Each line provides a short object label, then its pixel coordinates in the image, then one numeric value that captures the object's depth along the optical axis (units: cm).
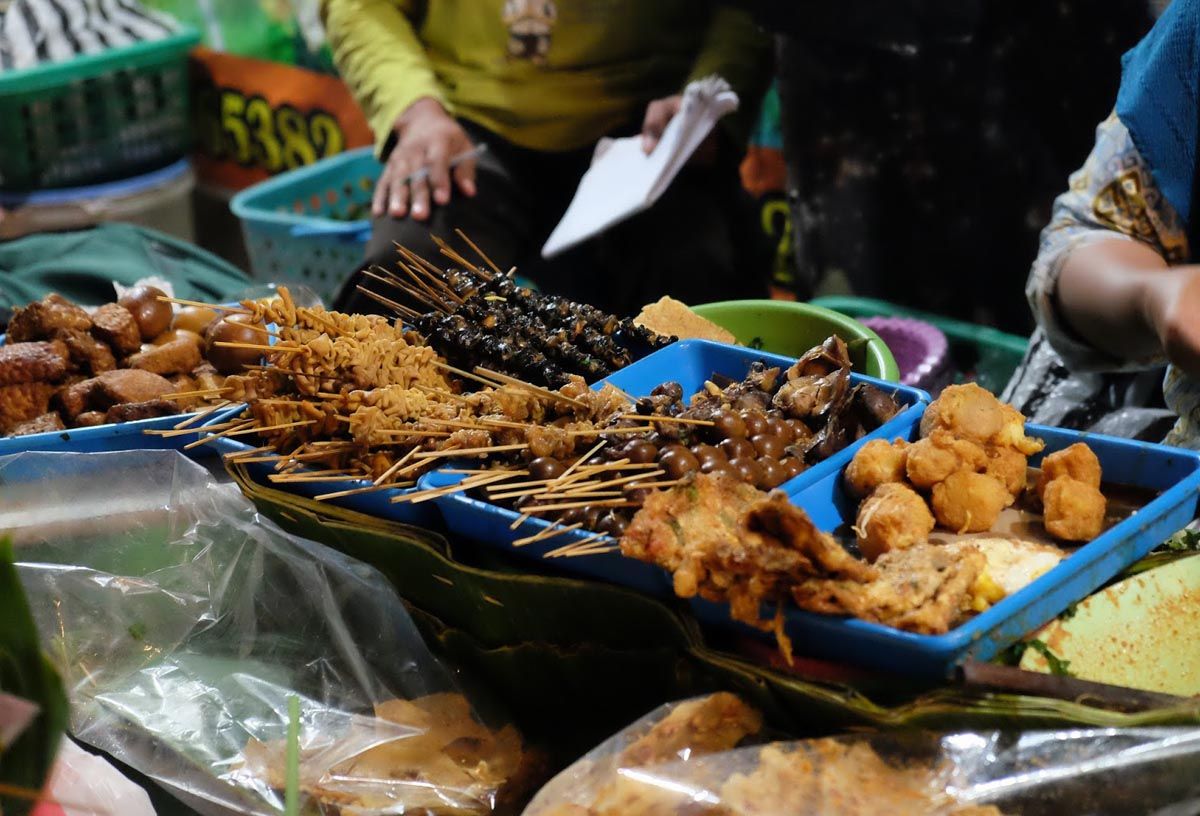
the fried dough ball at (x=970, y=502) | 150
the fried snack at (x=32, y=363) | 225
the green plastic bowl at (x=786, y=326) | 219
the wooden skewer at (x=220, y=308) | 195
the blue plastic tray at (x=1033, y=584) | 125
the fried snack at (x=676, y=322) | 217
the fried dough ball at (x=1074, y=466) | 148
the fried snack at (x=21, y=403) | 222
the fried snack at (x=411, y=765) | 154
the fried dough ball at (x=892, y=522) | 145
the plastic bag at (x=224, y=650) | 159
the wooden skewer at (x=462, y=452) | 166
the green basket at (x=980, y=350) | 326
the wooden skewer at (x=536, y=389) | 178
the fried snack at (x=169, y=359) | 232
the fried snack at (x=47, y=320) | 239
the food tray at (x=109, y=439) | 204
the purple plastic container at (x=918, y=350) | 300
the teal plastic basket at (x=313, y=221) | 397
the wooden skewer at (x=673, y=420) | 163
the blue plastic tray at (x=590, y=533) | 149
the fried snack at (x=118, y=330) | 237
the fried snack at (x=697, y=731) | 132
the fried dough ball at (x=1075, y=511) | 144
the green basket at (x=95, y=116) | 510
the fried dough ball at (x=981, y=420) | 157
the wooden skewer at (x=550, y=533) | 146
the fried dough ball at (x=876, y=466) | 154
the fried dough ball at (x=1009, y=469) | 155
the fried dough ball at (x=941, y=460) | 152
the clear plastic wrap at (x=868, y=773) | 117
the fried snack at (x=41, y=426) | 213
